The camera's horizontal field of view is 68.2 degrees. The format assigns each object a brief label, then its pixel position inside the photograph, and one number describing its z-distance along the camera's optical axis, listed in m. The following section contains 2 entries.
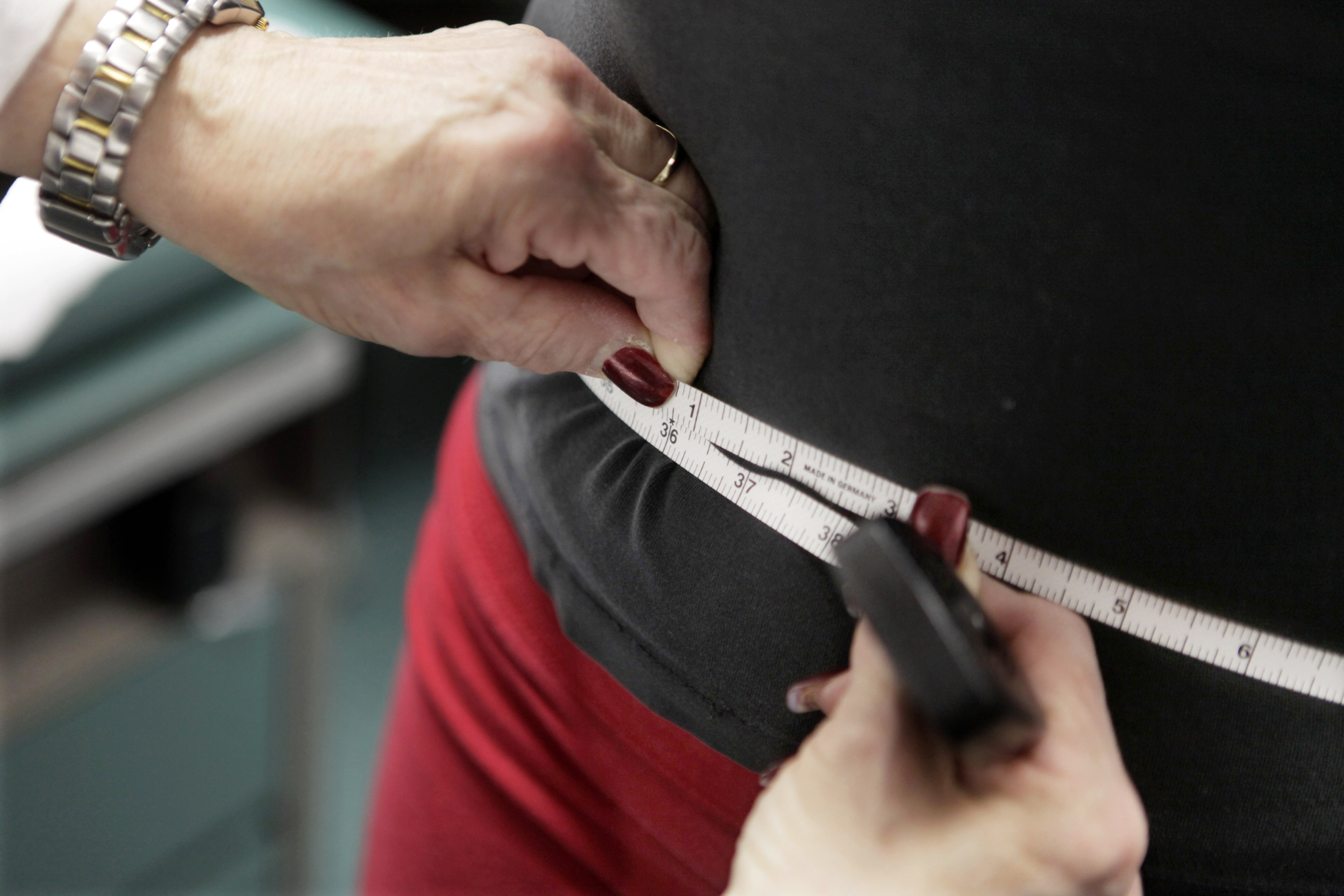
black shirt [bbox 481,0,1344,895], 0.45
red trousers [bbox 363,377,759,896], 0.72
